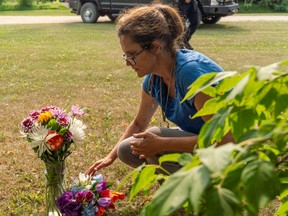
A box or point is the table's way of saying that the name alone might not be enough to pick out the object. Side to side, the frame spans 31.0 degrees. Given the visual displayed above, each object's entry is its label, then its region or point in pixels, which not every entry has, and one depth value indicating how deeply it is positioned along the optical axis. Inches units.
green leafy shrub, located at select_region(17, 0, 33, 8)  941.8
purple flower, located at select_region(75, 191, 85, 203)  102.1
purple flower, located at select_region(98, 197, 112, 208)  106.4
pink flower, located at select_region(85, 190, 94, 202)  103.0
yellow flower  101.5
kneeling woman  93.2
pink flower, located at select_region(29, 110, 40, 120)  104.0
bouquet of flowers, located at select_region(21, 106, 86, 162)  100.0
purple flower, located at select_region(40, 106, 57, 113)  105.2
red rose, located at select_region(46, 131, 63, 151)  99.1
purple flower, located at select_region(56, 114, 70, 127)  102.0
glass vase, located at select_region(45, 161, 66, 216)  105.7
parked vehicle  575.5
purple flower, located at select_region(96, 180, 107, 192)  106.0
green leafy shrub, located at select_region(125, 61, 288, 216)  24.3
